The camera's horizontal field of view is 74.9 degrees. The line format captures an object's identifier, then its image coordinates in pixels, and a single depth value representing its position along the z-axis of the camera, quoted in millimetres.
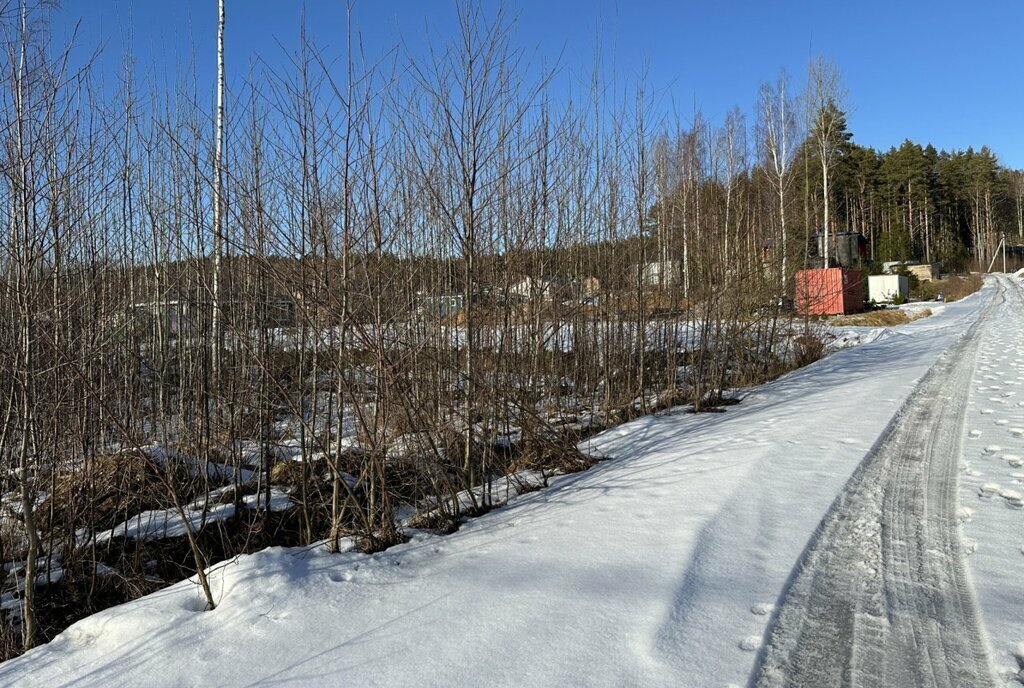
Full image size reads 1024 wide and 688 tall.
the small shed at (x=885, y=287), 30250
